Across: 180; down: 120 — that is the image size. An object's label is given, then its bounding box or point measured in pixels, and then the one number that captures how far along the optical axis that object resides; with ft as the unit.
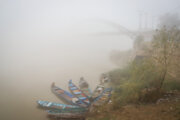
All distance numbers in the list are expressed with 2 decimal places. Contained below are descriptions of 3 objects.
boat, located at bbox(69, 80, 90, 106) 31.19
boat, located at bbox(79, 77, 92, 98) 36.84
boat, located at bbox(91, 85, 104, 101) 34.13
